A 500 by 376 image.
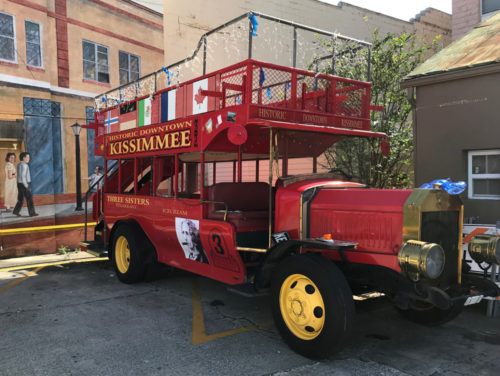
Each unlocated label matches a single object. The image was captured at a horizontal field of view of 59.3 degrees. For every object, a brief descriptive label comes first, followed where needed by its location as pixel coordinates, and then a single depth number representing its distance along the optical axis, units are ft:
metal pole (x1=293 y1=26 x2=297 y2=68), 17.62
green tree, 29.55
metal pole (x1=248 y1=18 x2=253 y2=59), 15.90
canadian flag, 17.90
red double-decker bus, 12.68
